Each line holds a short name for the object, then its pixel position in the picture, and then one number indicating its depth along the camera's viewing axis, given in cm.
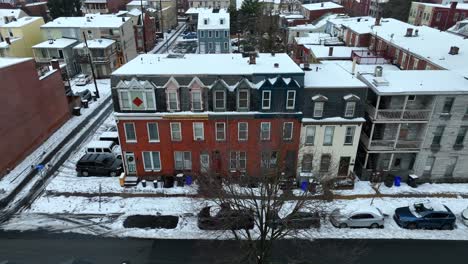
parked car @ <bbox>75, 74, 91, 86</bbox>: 5512
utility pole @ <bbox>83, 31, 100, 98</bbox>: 5435
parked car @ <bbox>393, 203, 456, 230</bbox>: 2373
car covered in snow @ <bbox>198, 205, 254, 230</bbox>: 1833
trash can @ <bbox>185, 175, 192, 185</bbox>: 2880
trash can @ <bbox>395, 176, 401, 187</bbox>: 2855
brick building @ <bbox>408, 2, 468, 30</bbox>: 7256
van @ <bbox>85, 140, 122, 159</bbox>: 3400
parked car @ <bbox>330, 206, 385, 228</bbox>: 2380
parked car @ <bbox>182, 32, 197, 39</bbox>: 9014
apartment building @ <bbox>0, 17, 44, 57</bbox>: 5625
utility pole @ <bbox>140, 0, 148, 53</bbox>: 7256
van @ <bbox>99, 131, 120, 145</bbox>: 3650
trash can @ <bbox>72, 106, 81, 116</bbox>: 4393
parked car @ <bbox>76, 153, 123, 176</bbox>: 3041
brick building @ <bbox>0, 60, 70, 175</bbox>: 3066
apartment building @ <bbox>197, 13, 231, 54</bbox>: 6888
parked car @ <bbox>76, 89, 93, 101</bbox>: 4847
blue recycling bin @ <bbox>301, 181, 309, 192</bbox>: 2806
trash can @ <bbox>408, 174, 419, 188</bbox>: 2844
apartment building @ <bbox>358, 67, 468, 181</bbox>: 2641
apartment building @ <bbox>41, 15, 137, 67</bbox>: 6016
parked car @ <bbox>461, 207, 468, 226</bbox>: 2436
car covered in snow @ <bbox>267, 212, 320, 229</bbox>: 1755
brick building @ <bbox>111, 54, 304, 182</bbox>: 2600
